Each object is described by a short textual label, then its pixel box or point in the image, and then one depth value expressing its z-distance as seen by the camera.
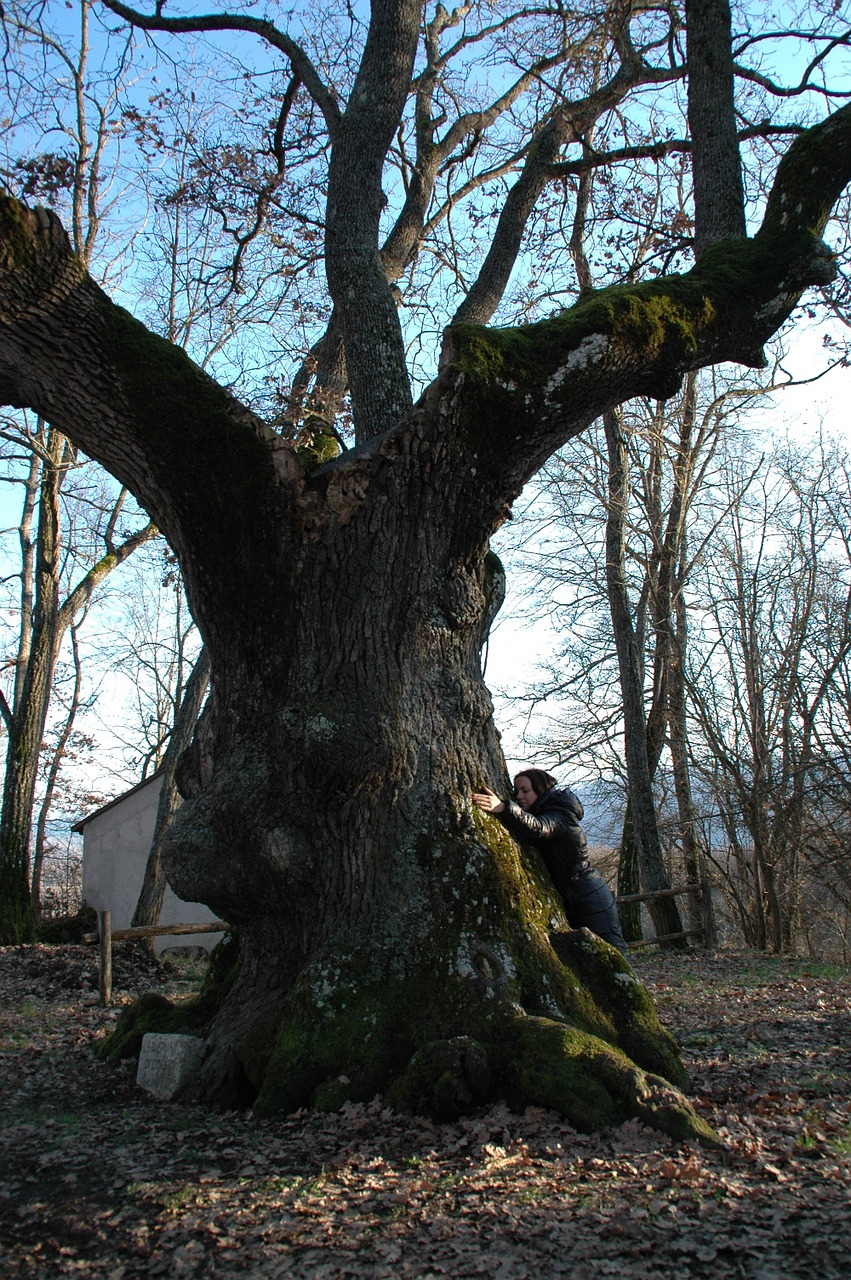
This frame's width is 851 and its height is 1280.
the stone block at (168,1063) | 5.38
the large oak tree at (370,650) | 4.99
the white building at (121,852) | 21.61
